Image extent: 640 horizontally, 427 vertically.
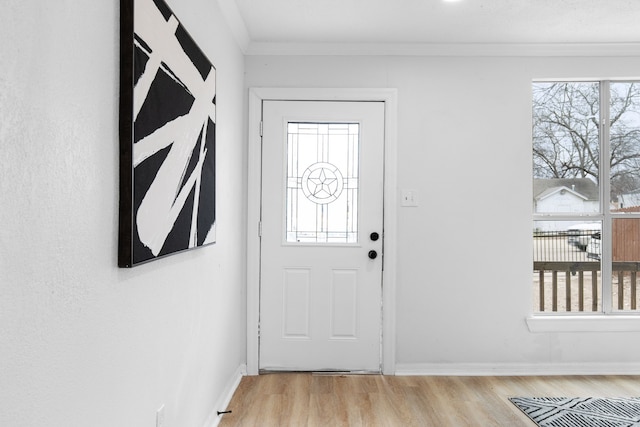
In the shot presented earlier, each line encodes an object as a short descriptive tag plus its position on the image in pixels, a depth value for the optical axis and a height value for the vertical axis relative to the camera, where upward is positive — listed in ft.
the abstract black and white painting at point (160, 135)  4.25 +0.86
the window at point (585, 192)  10.96 +0.57
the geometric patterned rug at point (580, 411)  8.12 -3.62
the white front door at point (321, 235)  10.65 -0.49
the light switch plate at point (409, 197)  10.71 +0.42
